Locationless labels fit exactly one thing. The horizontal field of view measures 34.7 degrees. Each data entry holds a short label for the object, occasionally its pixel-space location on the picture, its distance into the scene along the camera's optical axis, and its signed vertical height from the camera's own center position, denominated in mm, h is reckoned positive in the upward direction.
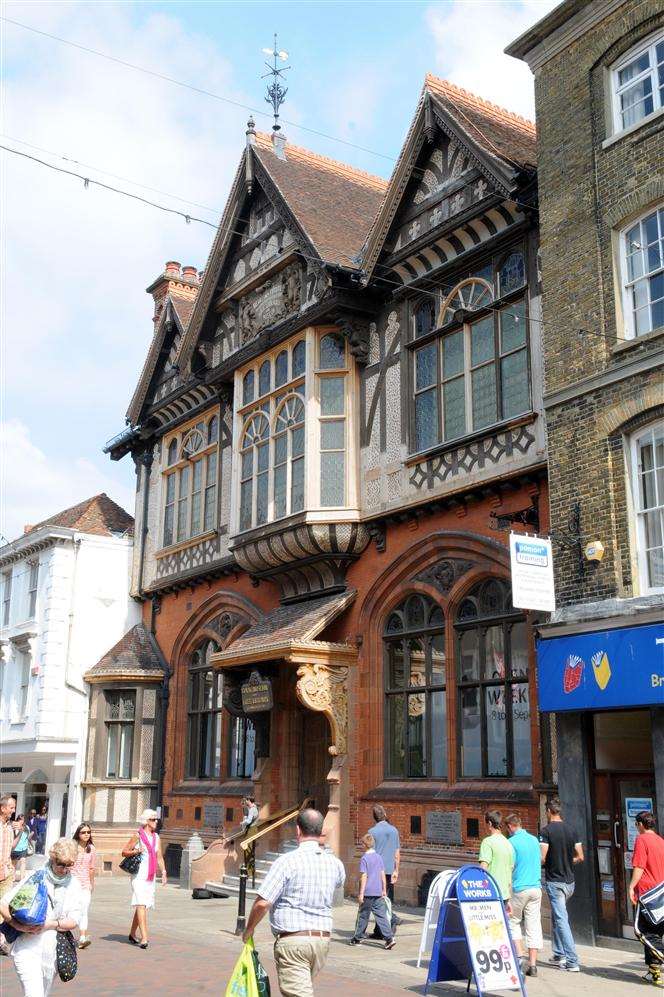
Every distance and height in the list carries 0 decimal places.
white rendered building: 26031 +3660
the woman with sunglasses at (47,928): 7395 -962
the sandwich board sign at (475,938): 9781 -1363
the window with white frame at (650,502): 13211 +3519
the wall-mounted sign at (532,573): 13531 +2702
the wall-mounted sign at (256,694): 19547 +1688
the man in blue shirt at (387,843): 13961 -699
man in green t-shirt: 11094 -691
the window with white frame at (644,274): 13781 +6571
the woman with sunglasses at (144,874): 12984 -1041
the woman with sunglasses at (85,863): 11934 -882
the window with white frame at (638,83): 14312 +9392
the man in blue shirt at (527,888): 11328 -1012
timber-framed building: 16344 +5049
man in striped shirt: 6465 -739
